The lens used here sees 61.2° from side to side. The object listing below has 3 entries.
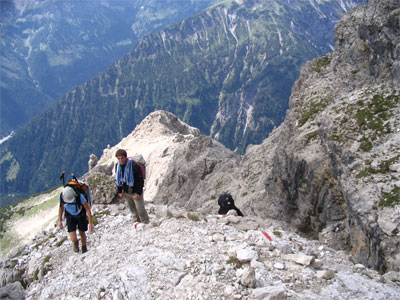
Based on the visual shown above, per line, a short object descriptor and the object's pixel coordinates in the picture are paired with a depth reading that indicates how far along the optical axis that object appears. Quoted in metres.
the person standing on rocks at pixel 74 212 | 15.14
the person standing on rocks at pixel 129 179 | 15.95
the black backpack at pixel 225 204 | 20.95
